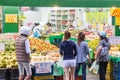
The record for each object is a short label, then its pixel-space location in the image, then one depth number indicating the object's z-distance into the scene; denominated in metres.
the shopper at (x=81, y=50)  10.34
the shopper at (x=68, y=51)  9.88
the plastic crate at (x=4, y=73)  9.91
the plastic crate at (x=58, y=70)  11.00
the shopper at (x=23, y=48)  9.15
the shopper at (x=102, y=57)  10.66
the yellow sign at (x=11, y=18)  16.94
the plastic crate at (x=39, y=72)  9.98
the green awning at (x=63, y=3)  11.41
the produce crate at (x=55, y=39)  18.06
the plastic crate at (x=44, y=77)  10.03
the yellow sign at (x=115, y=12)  14.23
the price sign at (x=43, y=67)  9.98
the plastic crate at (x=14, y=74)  10.00
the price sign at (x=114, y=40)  13.84
